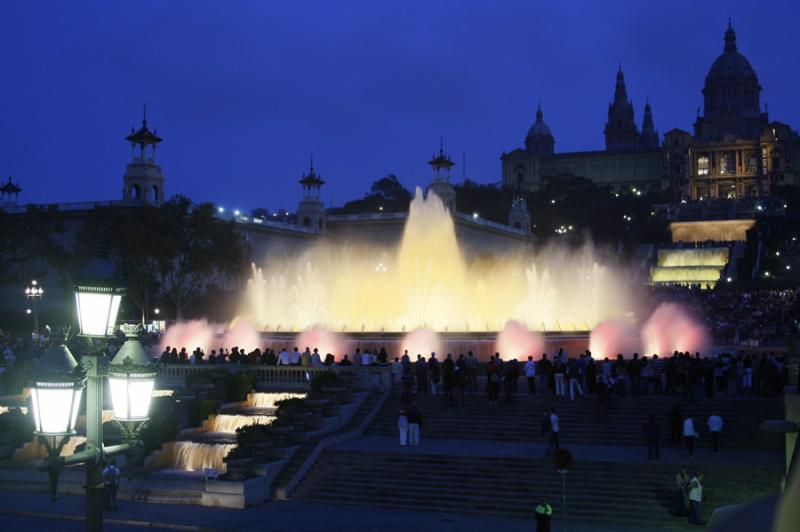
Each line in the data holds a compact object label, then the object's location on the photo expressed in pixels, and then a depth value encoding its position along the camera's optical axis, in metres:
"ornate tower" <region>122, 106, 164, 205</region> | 72.56
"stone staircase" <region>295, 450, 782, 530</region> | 19.56
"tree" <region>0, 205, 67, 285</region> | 58.50
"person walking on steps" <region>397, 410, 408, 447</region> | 24.00
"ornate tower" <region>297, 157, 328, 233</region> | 87.38
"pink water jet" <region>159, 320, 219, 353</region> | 43.00
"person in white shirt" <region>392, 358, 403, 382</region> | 29.41
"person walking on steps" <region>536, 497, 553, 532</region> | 16.27
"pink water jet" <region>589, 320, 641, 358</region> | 33.94
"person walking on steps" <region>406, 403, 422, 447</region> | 23.91
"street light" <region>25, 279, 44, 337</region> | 48.32
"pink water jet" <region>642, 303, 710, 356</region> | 37.66
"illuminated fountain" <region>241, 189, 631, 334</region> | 45.53
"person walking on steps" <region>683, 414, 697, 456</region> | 21.35
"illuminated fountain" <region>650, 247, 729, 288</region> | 92.53
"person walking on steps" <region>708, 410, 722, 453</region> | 22.05
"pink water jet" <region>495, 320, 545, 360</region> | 33.38
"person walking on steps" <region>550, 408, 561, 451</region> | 22.00
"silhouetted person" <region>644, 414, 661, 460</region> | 21.02
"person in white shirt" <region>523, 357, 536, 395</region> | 27.25
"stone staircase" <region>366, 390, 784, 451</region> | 23.62
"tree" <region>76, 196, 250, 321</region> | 53.88
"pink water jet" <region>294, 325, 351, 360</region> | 36.22
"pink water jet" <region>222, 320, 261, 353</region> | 39.25
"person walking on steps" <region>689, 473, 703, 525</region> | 18.50
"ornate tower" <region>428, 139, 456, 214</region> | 84.00
